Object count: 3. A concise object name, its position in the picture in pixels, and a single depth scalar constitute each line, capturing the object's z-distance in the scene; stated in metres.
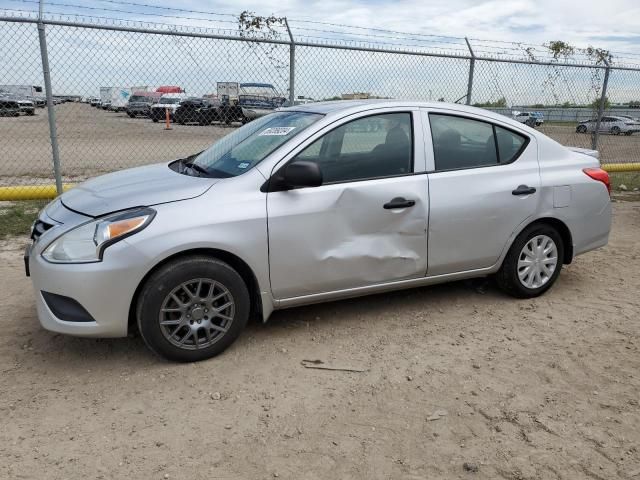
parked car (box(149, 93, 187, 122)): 20.55
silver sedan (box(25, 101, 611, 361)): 3.33
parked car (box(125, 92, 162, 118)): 14.60
